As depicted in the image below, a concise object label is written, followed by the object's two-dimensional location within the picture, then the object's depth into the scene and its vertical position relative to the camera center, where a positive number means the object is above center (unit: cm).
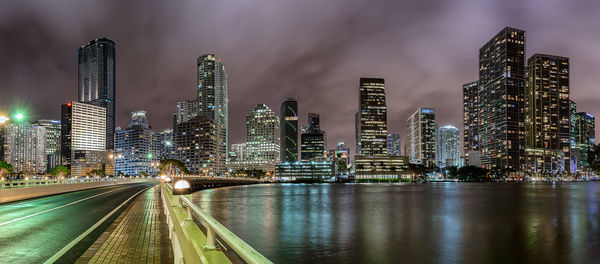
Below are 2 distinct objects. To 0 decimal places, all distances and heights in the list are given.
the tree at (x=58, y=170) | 17338 -722
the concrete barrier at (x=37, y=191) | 3120 -357
